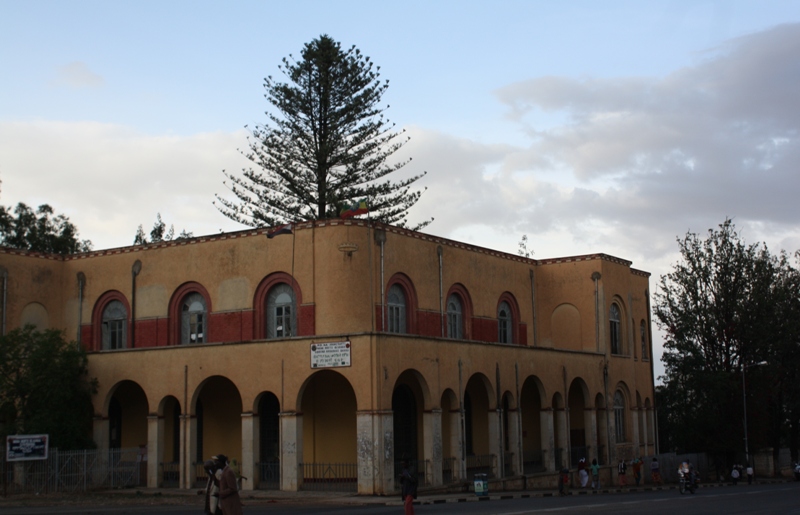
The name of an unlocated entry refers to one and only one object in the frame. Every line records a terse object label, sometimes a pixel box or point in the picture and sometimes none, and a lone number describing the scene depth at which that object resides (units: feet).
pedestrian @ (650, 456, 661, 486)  121.19
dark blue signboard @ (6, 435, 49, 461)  82.99
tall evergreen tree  148.15
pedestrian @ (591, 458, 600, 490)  104.60
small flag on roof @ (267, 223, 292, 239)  95.25
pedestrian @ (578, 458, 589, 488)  104.83
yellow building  86.89
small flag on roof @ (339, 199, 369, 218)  101.60
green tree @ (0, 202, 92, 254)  164.86
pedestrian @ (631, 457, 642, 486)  118.83
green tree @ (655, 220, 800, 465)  143.02
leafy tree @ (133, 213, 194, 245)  194.70
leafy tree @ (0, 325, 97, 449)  93.09
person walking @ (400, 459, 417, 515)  57.67
